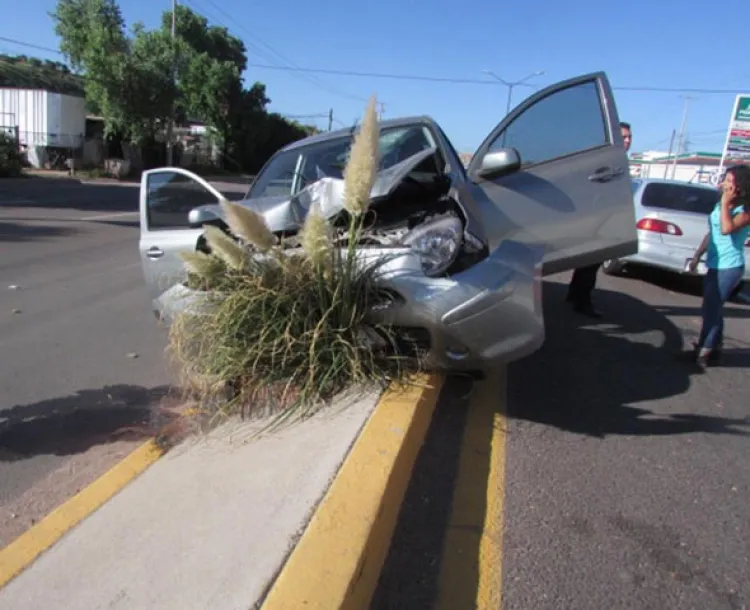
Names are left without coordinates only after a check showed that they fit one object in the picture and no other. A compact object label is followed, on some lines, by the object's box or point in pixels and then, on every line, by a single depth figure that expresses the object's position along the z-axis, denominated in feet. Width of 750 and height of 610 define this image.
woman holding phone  15.80
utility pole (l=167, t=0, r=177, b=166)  111.65
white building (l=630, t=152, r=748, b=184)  224.22
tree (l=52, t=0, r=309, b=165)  103.86
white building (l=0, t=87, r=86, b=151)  102.32
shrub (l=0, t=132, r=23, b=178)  82.38
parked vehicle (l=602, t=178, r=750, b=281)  26.81
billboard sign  83.97
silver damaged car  11.10
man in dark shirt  21.24
